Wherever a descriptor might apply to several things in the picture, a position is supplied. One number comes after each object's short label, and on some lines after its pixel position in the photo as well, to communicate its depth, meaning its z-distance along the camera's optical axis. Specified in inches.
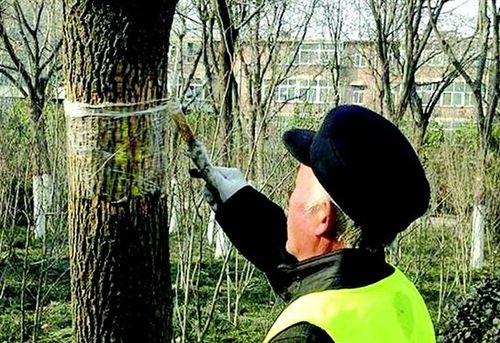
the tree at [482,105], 431.5
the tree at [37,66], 347.9
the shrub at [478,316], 208.2
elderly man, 63.3
